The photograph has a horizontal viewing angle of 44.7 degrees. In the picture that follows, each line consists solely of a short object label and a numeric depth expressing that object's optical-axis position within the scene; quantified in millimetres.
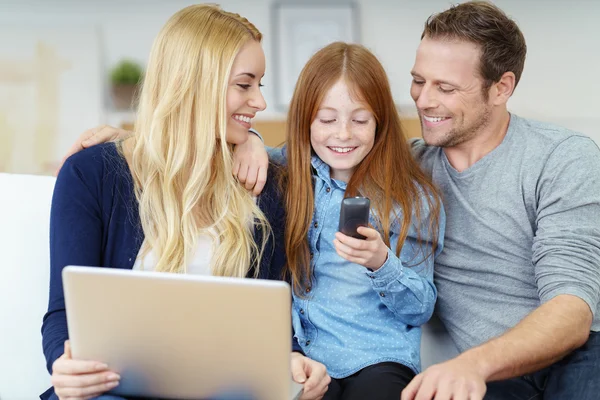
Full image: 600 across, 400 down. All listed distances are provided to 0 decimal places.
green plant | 3881
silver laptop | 1149
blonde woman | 1639
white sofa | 1823
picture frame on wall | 3900
